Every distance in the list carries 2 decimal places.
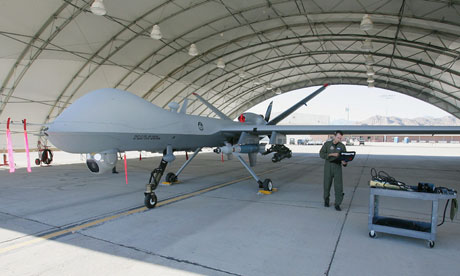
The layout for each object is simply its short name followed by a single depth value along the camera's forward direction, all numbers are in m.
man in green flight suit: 5.66
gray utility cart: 3.81
